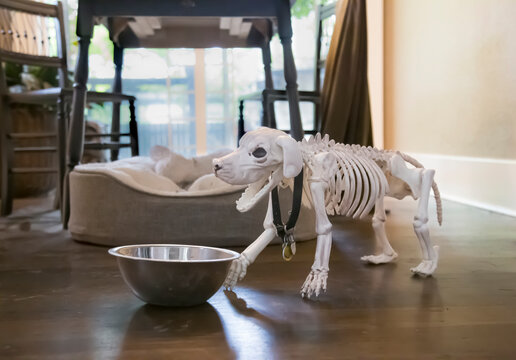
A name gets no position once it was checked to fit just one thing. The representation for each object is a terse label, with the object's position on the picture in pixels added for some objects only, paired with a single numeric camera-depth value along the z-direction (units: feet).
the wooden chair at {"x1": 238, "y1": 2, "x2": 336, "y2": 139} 8.61
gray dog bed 5.41
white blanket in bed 5.44
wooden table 6.18
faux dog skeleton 3.65
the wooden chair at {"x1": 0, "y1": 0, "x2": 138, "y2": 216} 7.67
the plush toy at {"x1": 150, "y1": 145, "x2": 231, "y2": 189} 7.33
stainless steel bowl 3.31
